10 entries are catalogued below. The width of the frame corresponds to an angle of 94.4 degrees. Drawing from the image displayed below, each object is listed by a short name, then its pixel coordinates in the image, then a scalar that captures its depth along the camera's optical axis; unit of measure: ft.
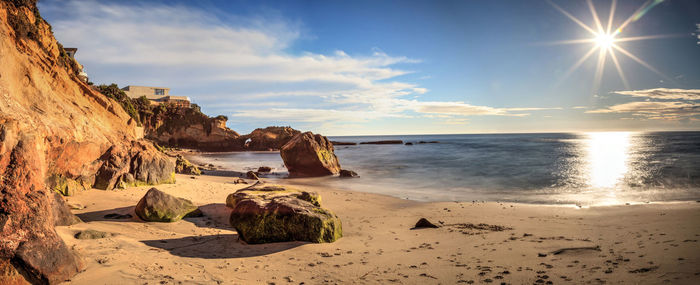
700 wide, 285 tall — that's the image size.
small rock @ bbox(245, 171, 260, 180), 60.79
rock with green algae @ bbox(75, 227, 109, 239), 16.66
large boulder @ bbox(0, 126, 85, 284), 10.81
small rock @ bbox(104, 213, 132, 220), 22.75
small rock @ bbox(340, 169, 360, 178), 69.36
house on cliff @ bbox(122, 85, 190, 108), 185.82
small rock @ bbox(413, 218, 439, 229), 25.80
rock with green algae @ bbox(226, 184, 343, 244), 19.81
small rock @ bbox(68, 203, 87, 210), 23.09
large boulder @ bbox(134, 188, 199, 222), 22.57
